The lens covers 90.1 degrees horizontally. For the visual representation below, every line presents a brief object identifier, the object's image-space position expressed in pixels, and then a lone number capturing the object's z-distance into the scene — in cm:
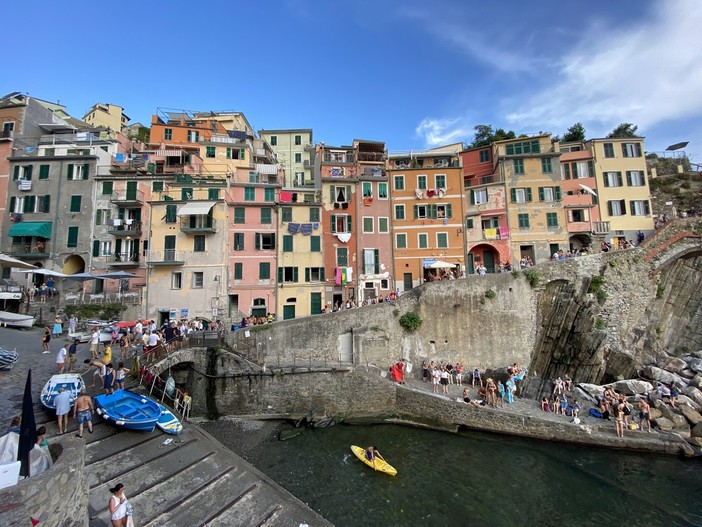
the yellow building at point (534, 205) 3136
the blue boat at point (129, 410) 1234
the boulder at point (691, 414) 1890
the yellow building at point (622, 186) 3259
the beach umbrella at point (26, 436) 625
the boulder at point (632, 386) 2114
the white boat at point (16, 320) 2200
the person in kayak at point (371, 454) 1591
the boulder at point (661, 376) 2239
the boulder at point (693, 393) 2067
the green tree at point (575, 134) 4316
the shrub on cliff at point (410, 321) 2478
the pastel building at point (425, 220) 3200
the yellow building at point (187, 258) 2858
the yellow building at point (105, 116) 5534
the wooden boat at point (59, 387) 1175
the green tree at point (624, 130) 4666
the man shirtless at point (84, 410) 1145
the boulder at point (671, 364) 2444
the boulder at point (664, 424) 1861
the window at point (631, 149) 3353
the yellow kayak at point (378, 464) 1526
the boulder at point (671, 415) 1883
